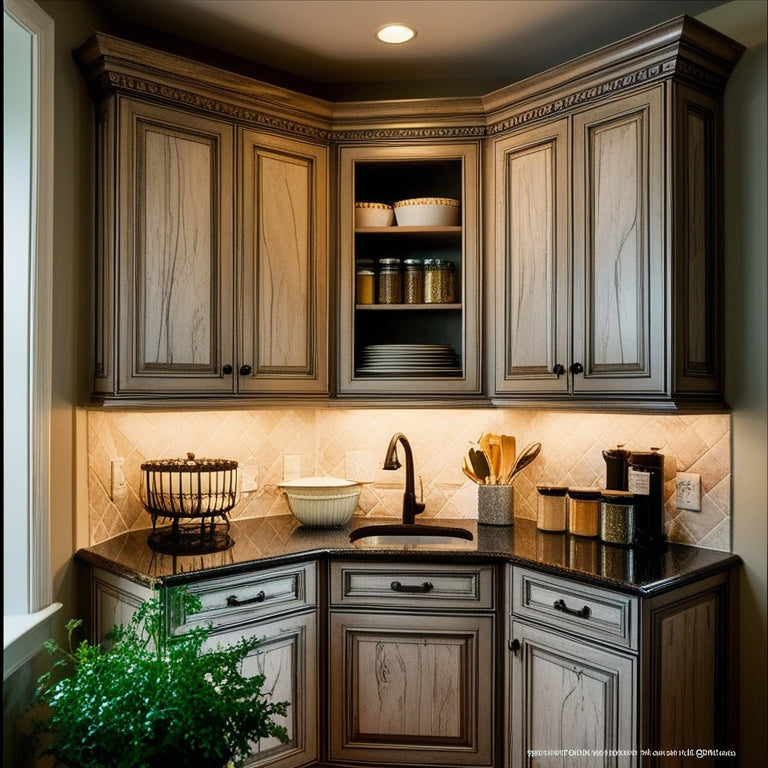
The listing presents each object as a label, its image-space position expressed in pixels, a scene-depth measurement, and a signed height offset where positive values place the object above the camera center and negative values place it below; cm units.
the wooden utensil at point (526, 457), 271 -26
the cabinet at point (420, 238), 218 +50
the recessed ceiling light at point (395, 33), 251 +123
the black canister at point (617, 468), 245 -27
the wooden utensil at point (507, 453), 276 -25
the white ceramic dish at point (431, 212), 271 +65
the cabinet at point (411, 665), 231 -88
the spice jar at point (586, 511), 246 -42
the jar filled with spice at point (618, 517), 233 -41
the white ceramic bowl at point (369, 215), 277 +65
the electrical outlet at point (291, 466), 298 -32
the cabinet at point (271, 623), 215 -71
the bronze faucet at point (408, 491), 270 -38
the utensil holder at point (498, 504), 270 -43
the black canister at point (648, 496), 235 -35
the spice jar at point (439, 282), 273 +39
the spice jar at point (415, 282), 275 +40
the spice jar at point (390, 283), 276 +39
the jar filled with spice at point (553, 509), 256 -43
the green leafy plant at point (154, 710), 164 -73
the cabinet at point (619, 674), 194 -81
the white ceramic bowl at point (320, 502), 264 -41
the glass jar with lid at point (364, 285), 276 +39
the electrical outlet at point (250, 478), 285 -35
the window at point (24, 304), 207 +24
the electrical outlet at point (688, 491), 231 -33
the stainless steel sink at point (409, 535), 265 -54
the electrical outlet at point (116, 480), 246 -31
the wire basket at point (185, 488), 235 -32
